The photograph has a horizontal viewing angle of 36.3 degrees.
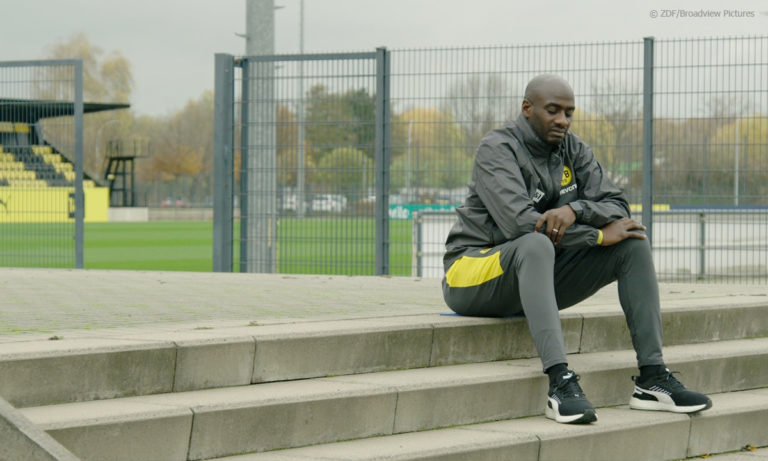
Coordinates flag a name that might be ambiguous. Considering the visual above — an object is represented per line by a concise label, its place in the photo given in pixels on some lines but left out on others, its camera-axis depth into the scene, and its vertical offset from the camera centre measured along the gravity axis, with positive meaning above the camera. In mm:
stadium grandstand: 12984 +289
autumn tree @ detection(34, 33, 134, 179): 91375 +8632
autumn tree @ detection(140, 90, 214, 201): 85188 +3396
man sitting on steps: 5043 -242
